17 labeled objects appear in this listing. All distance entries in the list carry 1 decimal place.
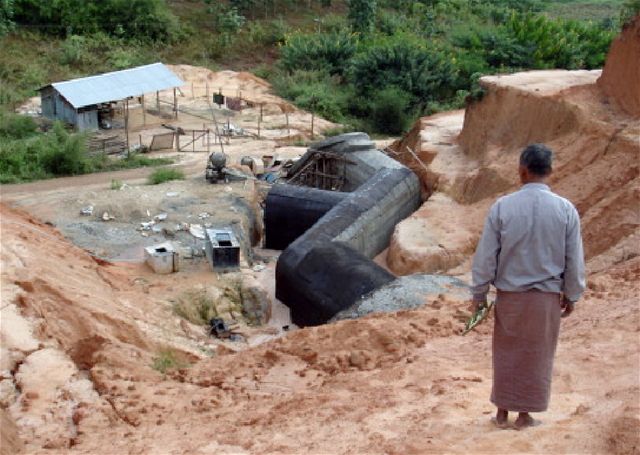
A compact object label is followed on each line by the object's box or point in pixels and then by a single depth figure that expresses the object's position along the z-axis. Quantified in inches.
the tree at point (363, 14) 1589.6
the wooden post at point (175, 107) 1177.4
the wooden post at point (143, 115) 1130.7
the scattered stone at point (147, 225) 672.2
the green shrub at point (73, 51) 1350.9
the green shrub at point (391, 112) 1175.6
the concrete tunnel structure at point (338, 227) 530.0
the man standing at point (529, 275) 213.5
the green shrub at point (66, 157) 882.1
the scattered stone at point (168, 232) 662.5
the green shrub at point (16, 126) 1001.5
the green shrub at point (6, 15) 1322.5
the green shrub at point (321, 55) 1391.5
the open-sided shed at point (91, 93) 1031.6
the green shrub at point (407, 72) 1241.4
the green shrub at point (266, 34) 1587.1
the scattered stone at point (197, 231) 662.0
